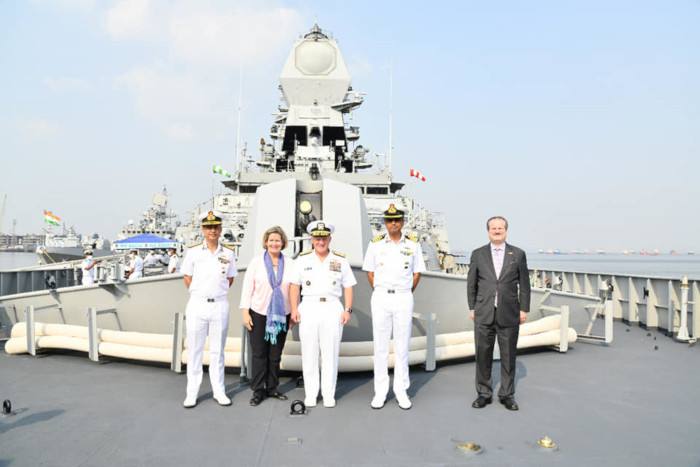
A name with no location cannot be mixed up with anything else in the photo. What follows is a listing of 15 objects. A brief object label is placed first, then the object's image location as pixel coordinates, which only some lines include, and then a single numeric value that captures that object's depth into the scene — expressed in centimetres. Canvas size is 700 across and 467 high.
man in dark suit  370
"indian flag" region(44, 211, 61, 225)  2752
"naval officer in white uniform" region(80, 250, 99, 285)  1056
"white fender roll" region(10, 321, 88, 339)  539
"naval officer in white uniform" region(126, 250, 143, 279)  1123
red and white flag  1672
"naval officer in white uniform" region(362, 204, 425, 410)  371
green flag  1559
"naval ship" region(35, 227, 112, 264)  3409
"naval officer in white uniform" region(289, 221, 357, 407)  367
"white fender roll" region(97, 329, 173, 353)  487
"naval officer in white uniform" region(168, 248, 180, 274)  1126
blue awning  1567
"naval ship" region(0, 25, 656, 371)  470
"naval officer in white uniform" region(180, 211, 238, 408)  370
